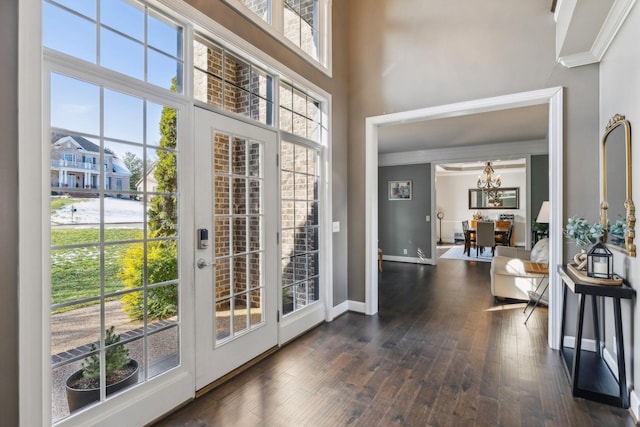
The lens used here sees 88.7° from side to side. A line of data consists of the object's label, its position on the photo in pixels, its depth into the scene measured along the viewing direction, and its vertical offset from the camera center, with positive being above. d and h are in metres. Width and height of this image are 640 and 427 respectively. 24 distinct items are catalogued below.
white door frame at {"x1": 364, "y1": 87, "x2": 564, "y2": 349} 2.93 +0.48
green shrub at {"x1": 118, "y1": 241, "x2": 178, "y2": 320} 1.86 -0.39
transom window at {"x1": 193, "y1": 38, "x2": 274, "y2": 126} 2.30 +1.01
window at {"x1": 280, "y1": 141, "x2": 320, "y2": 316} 3.17 -0.14
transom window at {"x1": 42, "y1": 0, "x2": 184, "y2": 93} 1.59 +0.96
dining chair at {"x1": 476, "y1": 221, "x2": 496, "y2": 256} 8.19 -0.56
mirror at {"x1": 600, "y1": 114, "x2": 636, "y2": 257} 2.12 +0.18
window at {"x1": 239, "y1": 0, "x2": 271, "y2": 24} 2.67 +1.72
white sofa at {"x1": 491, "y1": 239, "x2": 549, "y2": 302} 4.29 -0.87
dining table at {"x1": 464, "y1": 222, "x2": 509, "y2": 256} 8.80 -0.59
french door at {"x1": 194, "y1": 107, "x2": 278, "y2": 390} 2.26 -0.25
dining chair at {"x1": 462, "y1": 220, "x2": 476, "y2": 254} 8.80 -0.75
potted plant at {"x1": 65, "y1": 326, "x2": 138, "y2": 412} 1.65 -0.88
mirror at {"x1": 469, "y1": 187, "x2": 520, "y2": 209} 11.07 +0.44
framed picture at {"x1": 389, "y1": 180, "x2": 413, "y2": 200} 7.93 +0.54
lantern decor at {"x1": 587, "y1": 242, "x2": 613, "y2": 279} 2.28 -0.36
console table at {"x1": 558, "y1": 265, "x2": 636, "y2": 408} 2.11 -1.15
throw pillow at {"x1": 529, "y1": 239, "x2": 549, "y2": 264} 4.20 -0.54
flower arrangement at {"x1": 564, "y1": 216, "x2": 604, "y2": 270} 2.45 -0.16
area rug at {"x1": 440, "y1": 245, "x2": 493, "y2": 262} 8.17 -1.16
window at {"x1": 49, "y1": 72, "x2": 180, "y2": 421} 1.59 -0.16
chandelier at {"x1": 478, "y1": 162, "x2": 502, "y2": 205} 10.06 +0.67
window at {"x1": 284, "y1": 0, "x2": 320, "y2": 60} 3.18 +1.92
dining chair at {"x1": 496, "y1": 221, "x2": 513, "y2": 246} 8.84 -0.71
